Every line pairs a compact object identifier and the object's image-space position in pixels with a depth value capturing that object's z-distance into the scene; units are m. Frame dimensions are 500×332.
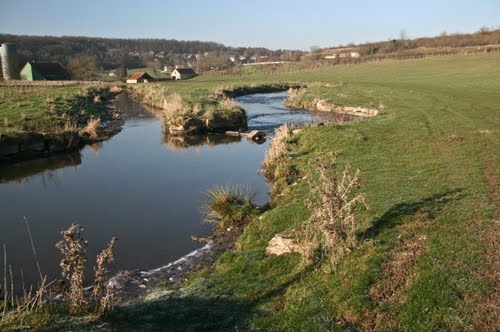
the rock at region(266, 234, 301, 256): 9.80
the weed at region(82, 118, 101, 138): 29.66
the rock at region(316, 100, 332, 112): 41.31
